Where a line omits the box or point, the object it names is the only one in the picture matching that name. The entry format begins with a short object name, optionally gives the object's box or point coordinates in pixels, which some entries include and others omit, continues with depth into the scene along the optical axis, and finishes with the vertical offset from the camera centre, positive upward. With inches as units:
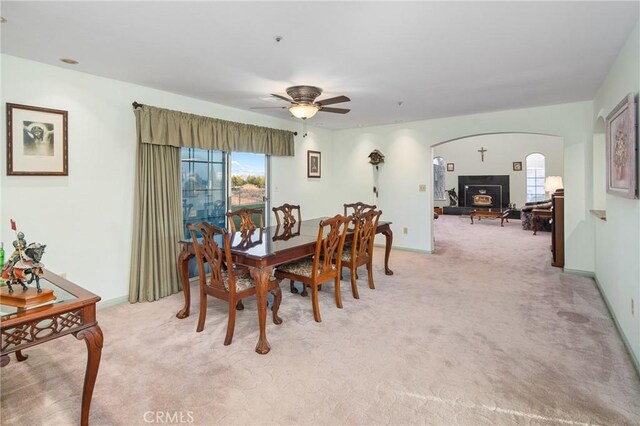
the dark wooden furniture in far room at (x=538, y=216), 312.7 -9.3
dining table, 101.6 -14.4
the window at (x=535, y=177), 448.5 +38.4
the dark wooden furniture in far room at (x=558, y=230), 189.3 -13.6
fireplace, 465.1 +20.9
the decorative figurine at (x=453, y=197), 497.9 +13.7
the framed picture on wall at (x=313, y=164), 249.9 +32.3
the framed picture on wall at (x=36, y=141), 113.8 +23.6
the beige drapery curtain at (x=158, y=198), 145.5 +4.5
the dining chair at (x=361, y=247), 143.5 -17.9
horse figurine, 65.5 -11.1
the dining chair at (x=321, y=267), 119.8 -22.8
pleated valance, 147.2 +38.2
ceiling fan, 143.7 +46.1
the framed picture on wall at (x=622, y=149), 90.4 +17.3
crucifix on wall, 477.1 +77.5
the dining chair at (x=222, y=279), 103.4 -23.3
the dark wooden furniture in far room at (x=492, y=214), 382.9 -9.0
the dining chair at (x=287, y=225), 145.0 -8.8
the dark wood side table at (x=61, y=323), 58.4 -20.9
